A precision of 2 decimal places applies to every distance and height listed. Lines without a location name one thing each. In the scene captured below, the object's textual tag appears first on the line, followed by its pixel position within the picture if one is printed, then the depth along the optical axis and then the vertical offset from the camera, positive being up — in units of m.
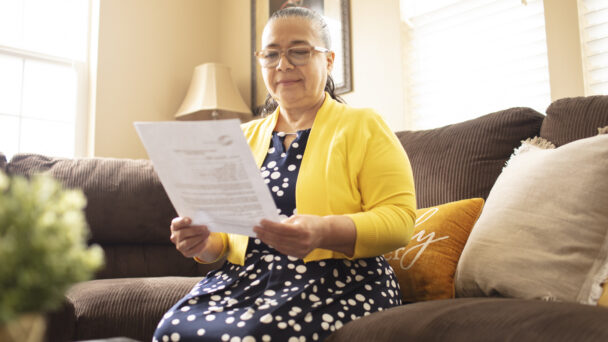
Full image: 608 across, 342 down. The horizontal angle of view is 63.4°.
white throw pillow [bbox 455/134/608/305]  1.02 -0.08
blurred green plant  0.33 -0.03
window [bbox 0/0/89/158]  2.92 +0.81
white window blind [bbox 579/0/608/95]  1.90 +0.59
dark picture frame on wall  2.81 +1.00
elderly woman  0.92 -0.05
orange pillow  1.22 -0.14
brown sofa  0.79 -0.15
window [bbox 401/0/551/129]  2.14 +0.66
